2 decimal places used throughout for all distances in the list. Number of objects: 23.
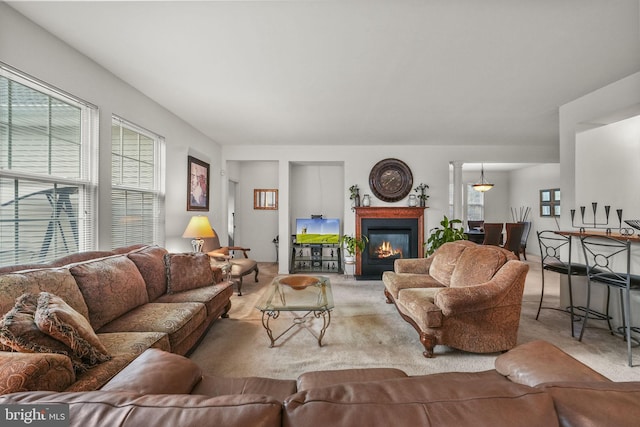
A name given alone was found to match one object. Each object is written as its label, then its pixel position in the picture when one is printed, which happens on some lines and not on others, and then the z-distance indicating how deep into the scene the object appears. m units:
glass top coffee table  2.57
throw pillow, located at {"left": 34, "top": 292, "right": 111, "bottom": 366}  1.34
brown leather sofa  0.57
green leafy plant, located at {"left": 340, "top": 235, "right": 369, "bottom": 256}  5.43
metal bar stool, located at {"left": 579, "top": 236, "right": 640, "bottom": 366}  2.31
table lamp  3.85
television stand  5.99
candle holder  2.83
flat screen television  5.96
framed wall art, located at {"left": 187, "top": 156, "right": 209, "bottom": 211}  4.34
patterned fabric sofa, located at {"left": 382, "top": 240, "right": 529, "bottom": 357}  2.38
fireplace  5.54
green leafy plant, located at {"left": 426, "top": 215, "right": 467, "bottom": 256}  4.91
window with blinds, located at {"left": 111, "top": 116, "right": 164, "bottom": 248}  2.96
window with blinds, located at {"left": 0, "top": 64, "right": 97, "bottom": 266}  1.95
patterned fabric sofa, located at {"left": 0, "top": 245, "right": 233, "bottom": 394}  1.23
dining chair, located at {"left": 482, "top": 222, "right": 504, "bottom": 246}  6.75
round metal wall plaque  5.59
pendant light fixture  7.50
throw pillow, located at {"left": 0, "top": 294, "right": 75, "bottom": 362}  1.26
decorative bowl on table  3.22
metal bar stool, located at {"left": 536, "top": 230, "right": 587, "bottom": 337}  2.85
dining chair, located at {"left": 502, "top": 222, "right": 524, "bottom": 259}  6.76
